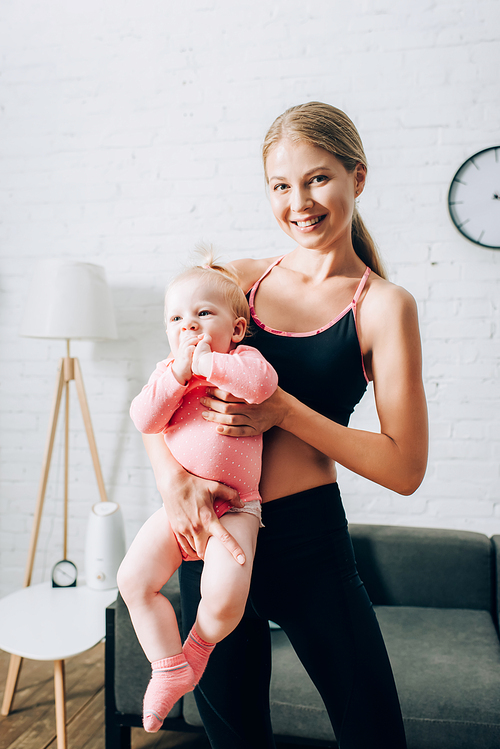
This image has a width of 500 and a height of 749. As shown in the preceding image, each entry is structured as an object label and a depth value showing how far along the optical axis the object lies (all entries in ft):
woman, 3.00
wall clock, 7.52
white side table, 5.71
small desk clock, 7.22
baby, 2.81
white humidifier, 7.12
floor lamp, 7.09
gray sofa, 5.10
